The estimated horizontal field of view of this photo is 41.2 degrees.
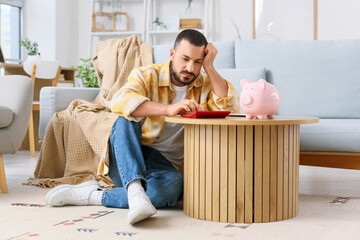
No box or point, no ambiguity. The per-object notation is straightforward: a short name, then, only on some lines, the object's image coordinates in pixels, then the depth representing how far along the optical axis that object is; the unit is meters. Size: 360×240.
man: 1.85
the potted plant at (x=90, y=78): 3.85
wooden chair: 4.33
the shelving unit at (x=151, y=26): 6.12
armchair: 2.37
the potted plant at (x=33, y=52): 4.69
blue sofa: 2.90
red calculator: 1.74
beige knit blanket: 2.66
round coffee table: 1.75
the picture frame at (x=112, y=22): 6.45
